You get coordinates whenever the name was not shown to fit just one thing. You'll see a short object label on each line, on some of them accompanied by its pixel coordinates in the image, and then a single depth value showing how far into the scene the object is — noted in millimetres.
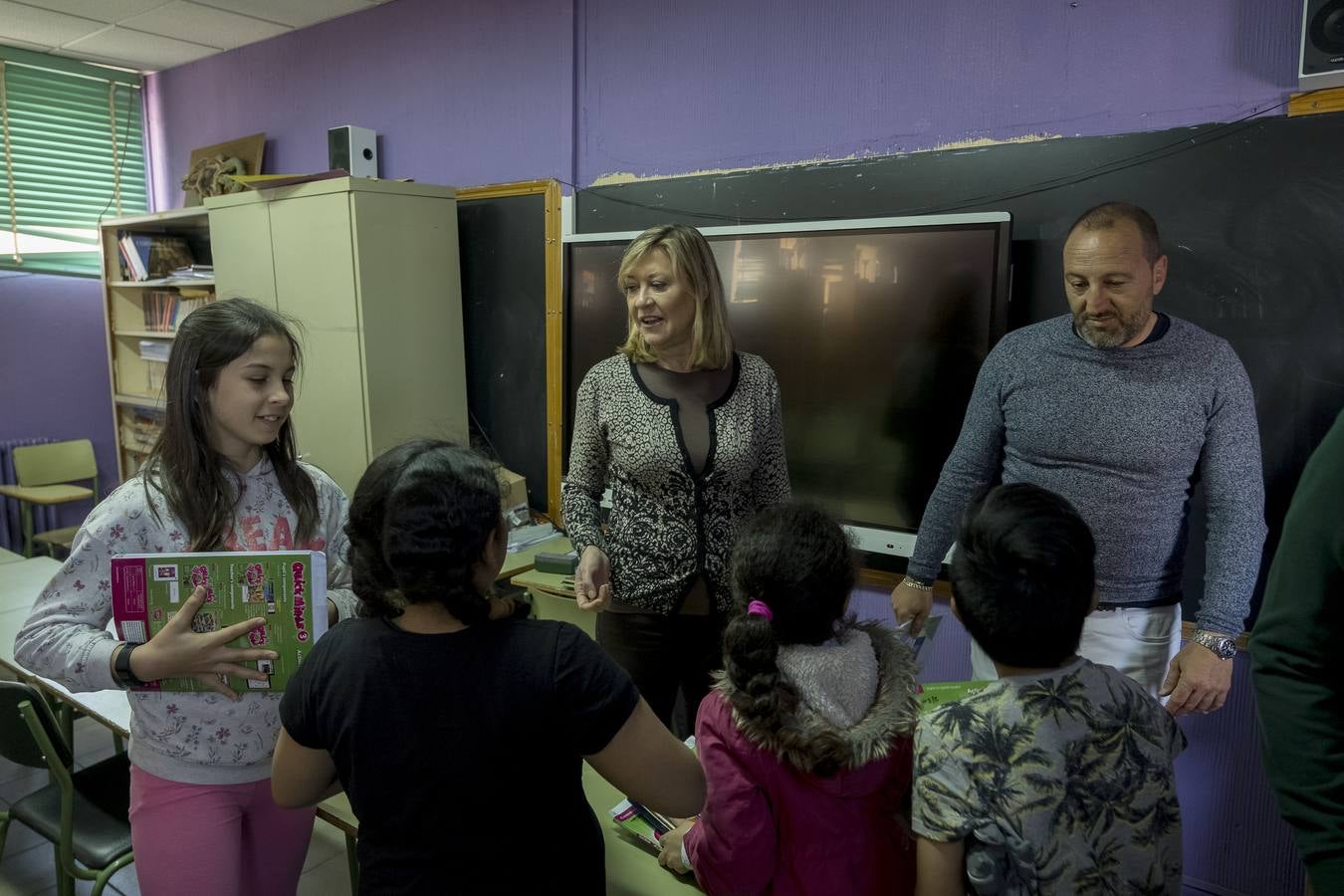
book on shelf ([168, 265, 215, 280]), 4121
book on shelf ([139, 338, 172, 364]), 4523
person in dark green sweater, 776
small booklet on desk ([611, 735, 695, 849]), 1363
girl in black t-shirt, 932
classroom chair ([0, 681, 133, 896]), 1757
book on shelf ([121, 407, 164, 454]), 4629
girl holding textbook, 1256
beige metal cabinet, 3178
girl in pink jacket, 1055
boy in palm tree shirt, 968
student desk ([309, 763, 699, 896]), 1266
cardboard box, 3254
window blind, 4574
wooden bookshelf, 4562
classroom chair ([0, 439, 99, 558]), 4387
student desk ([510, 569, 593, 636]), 2738
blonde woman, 1727
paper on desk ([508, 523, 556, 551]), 3122
